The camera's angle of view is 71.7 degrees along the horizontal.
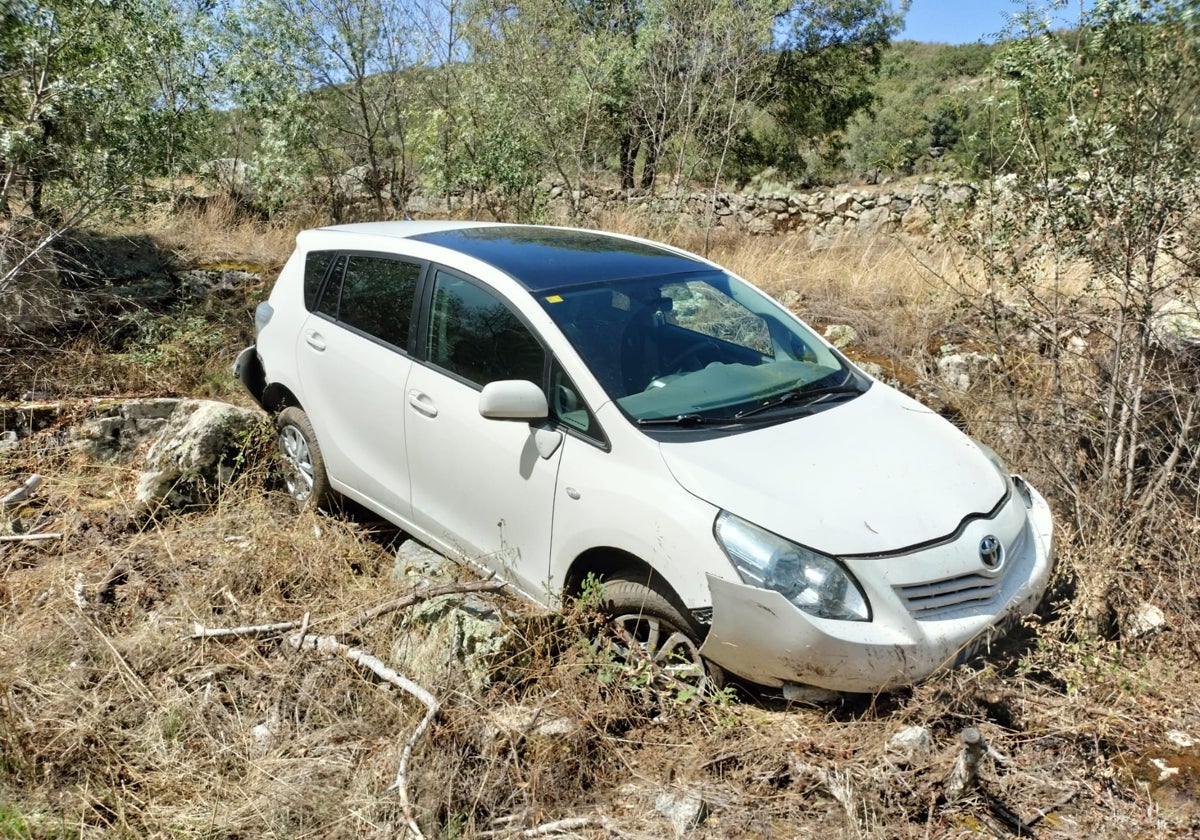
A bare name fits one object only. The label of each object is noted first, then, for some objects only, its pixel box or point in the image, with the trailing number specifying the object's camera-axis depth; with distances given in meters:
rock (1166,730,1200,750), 2.97
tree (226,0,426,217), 10.73
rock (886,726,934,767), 2.68
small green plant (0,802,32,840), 2.54
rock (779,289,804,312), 7.66
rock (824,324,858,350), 6.82
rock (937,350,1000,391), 5.77
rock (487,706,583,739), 2.87
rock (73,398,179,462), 5.32
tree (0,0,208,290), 5.46
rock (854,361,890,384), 6.06
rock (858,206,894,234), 13.54
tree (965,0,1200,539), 3.72
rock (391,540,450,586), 3.71
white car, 2.76
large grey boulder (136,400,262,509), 4.71
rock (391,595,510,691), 3.12
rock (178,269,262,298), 8.16
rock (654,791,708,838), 2.54
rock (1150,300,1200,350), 4.34
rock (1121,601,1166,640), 3.52
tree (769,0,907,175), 16.30
